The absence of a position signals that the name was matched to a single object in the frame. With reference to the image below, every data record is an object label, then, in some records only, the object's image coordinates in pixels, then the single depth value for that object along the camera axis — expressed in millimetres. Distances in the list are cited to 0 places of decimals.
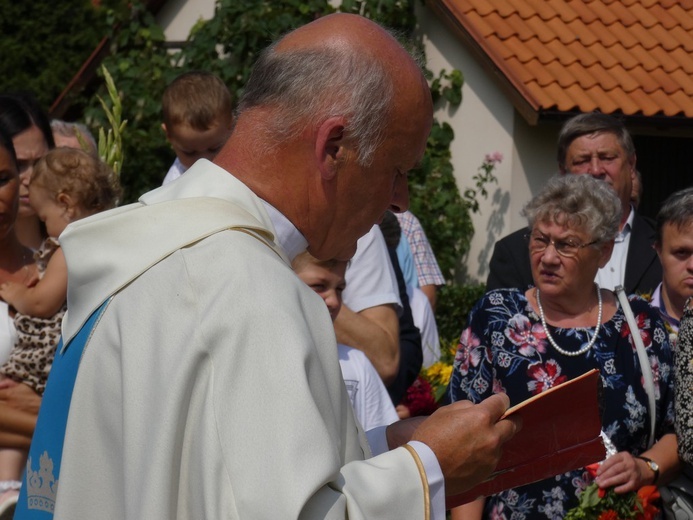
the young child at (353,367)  3738
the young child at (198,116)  5070
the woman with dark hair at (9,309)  3898
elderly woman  3797
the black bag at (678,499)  3916
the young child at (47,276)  3943
